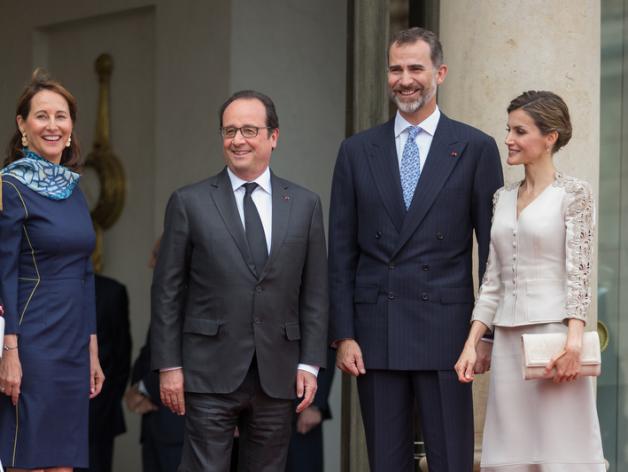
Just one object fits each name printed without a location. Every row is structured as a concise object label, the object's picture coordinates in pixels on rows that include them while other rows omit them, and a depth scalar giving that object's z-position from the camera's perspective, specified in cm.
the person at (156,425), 1486
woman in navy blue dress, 984
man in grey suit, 970
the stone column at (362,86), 1273
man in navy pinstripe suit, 995
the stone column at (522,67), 1152
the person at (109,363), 1612
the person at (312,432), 1512
